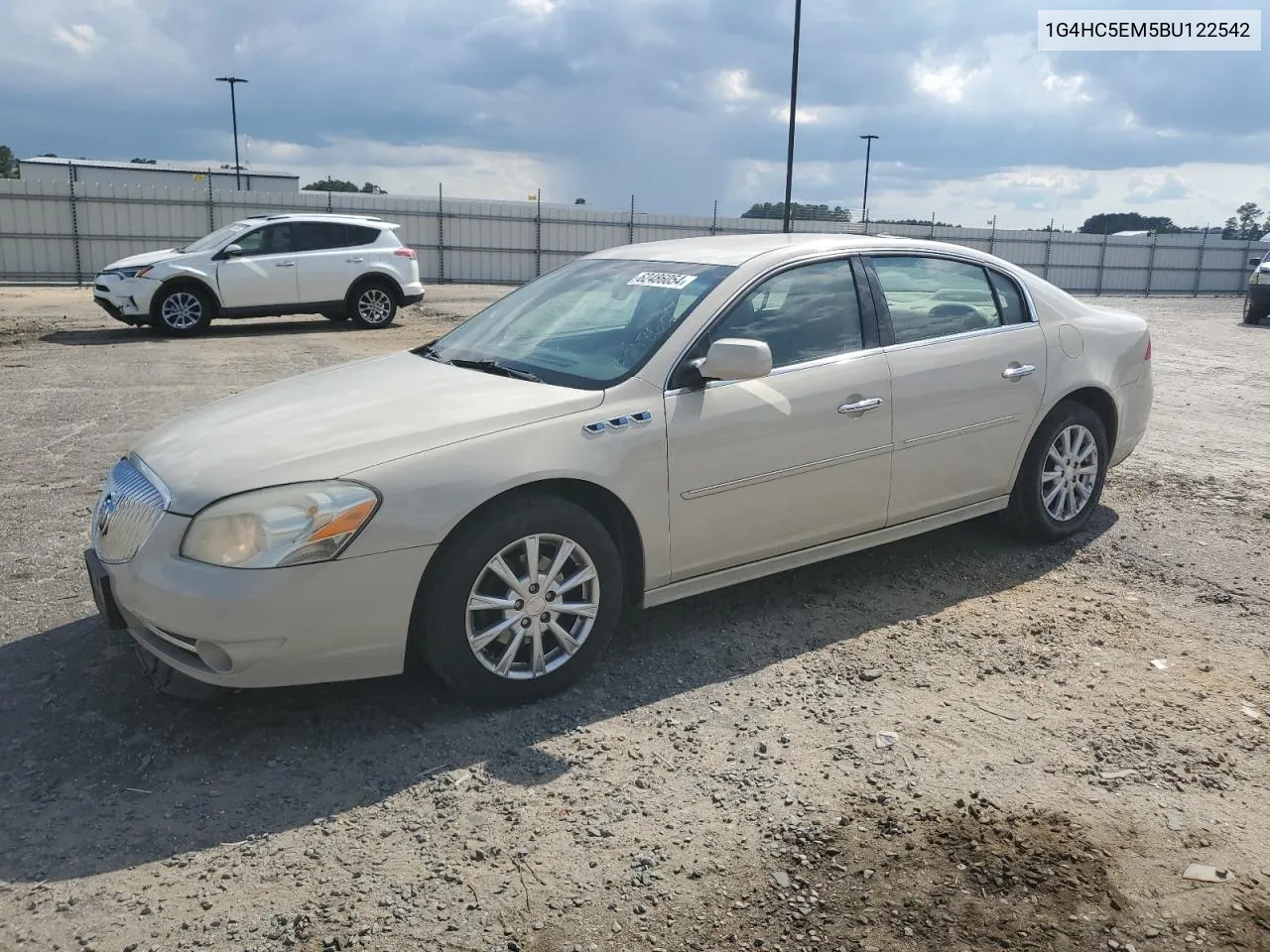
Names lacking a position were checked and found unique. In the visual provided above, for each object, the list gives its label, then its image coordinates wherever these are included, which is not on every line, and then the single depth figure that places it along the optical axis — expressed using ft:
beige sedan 10.83
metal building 135.23
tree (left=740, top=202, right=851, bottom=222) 116.06
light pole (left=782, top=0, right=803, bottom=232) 75.36
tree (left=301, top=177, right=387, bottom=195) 180.34
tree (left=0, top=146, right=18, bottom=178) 277.78
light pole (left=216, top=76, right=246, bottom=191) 131.54
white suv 47.83
